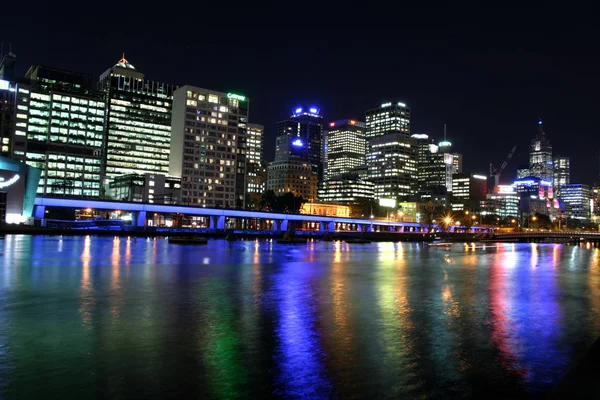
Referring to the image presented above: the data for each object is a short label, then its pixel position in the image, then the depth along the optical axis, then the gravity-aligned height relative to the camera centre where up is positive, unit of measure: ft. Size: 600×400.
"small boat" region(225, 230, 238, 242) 344.45 -8.14
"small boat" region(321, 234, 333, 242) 428.03 -9.01
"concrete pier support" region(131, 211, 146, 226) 453.17 +7.21
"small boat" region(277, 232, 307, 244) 338.11 -9.39
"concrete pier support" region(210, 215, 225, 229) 510.58 +5.11
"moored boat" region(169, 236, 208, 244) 266.16 -8.23
